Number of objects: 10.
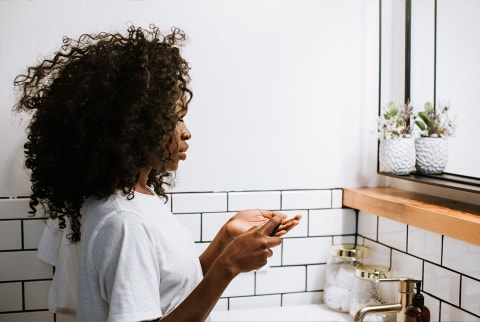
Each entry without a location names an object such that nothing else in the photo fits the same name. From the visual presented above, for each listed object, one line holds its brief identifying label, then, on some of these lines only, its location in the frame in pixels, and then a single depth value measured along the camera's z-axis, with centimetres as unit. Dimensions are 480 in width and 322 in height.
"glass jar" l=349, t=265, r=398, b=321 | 125
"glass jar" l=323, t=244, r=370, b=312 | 139
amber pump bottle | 106
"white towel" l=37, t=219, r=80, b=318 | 104
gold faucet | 108
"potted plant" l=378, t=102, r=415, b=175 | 132
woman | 81
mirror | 118
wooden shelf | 102
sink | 135
